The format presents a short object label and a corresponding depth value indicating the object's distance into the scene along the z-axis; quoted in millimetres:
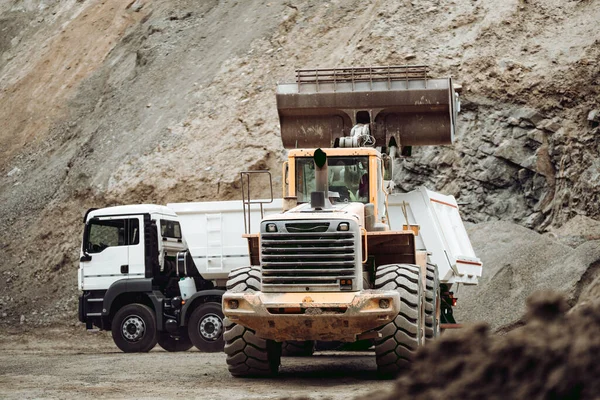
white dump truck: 17969
